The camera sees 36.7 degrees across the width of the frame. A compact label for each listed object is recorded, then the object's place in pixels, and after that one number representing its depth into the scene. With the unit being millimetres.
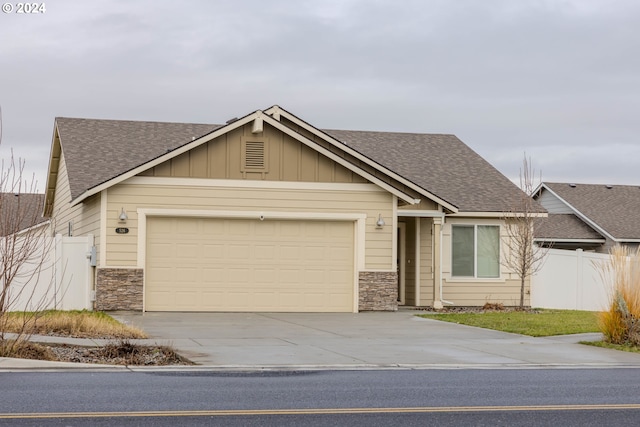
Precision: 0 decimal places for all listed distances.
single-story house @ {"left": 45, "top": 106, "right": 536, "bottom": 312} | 23797
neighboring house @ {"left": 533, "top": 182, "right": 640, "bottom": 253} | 38531
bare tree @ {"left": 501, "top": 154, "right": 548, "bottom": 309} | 27719
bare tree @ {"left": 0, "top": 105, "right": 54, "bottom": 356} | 13906
